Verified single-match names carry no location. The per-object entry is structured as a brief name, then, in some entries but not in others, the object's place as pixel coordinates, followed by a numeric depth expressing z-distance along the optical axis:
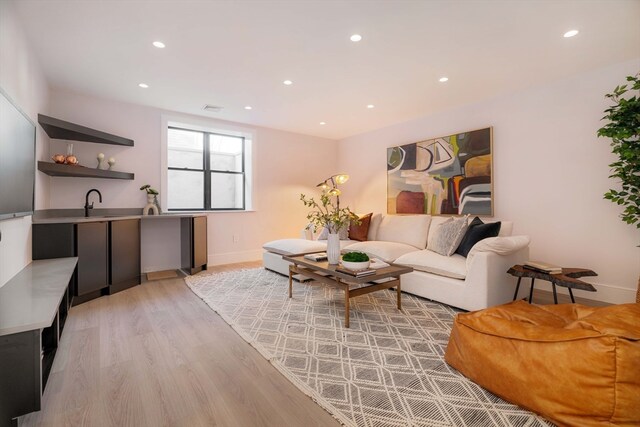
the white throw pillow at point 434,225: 3.67
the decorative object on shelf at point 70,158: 3.46
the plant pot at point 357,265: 2.59
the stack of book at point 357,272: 2.53
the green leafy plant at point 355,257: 2.64
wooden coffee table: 2.49
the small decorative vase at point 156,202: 4.36
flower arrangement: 3.00
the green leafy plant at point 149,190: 4.25
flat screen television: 1.70
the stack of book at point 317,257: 3.15
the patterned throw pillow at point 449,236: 3.32
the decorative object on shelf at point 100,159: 3.84
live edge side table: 2.35
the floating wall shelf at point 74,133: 3.07
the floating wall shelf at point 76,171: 3.15
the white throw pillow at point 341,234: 4.66
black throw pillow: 3.16
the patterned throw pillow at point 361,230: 4.62
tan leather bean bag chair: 1.23
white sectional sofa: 2.69
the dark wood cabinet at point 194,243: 4.29
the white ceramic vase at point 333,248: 2.91
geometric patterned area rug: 1.47
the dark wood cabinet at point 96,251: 2.83
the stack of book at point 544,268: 2.56
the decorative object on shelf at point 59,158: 3.38
